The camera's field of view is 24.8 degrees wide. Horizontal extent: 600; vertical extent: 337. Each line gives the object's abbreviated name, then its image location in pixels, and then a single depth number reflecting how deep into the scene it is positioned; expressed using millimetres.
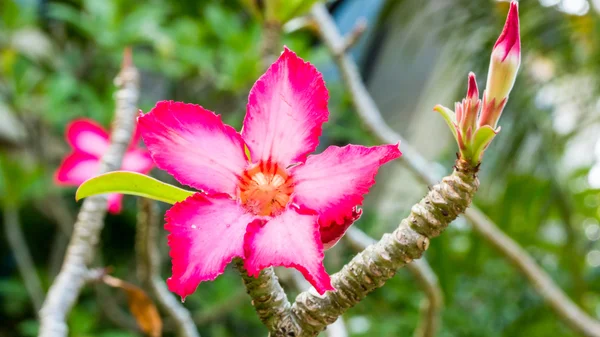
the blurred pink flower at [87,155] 629
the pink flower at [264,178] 353
